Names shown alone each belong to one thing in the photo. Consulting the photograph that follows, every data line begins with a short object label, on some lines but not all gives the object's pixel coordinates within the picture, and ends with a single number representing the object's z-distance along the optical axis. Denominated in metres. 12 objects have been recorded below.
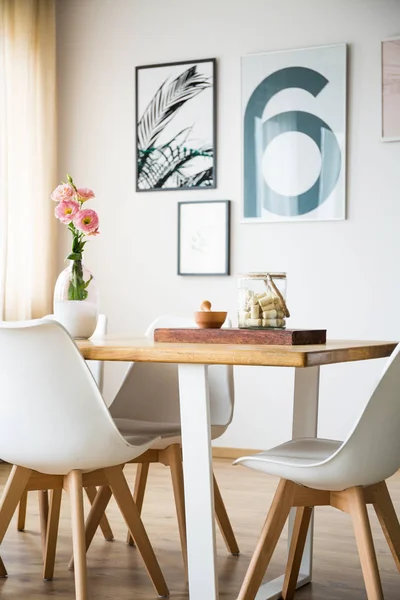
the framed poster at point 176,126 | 4.68
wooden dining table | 1.92
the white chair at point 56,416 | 2.02
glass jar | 2.29
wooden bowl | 2.41
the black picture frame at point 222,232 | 4.63
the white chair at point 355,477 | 1.87
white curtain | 4.59
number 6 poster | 4.39
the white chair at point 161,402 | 2.72
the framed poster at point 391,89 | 4.26
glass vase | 2.54
